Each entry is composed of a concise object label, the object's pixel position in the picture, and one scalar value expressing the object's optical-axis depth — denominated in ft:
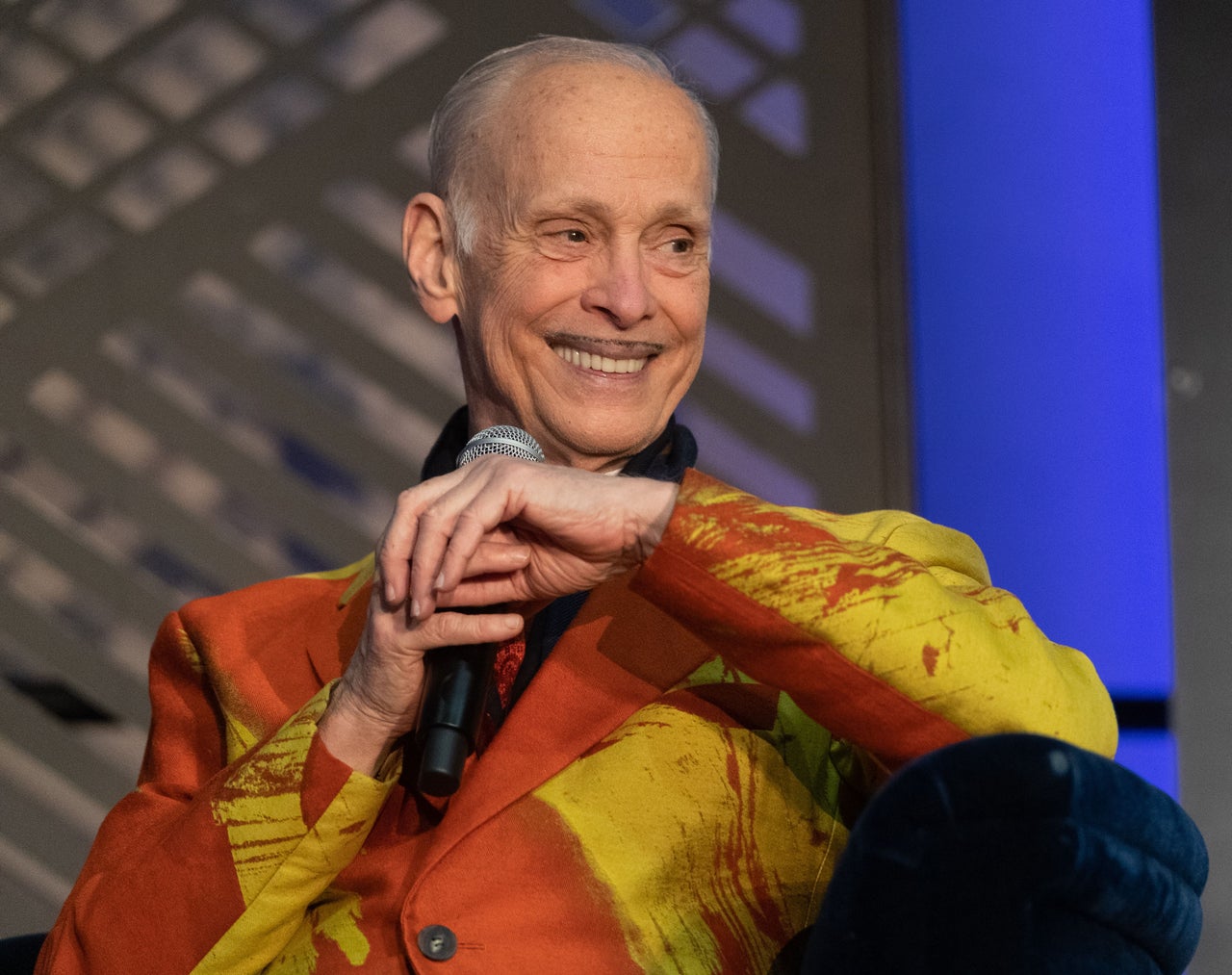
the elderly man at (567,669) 13.79
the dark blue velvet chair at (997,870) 13.46
